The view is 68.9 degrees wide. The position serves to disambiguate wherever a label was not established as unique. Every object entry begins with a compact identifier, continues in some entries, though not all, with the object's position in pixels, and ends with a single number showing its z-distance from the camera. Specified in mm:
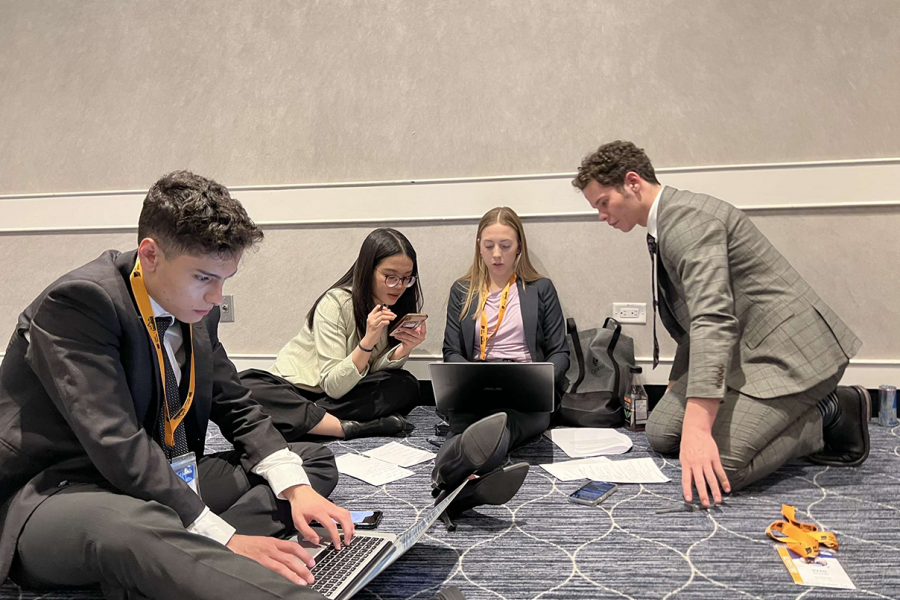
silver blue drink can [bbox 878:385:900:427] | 2914
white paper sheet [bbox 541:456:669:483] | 2361
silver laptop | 1380
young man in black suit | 1266
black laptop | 2506
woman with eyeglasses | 2916
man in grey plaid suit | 2145
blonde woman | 3111
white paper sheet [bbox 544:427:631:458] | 2676
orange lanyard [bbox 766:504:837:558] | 1735
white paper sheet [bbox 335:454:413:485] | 2451
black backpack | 3021
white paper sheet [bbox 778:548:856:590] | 1600
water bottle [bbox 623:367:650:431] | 2926
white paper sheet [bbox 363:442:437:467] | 2646
